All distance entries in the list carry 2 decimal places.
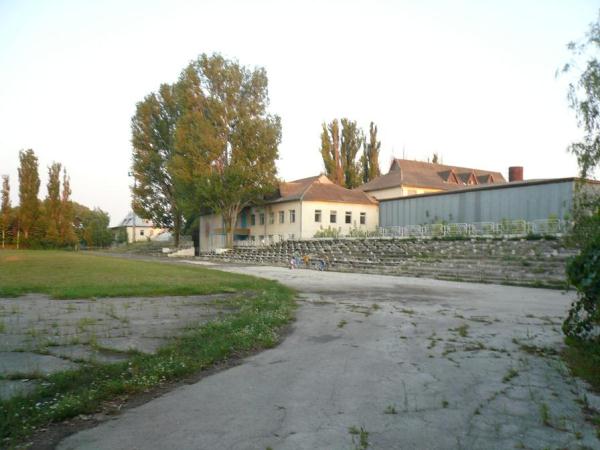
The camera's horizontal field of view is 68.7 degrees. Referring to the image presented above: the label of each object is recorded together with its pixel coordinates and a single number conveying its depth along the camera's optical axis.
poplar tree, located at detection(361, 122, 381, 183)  63.56
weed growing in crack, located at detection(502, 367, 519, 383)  5.02
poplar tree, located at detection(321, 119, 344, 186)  60.72
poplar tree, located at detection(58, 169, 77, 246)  51.69
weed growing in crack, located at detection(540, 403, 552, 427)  3.81
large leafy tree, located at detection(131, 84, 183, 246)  49.78
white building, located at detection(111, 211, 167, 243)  108.53
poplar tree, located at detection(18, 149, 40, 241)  48.47
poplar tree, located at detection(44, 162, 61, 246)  49.94
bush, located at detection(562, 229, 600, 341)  5.30
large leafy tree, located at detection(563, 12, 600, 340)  5.42
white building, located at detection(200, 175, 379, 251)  44.69
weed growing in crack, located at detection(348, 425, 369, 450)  3.36
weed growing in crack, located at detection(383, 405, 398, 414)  4.04
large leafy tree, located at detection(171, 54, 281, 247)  42.56
